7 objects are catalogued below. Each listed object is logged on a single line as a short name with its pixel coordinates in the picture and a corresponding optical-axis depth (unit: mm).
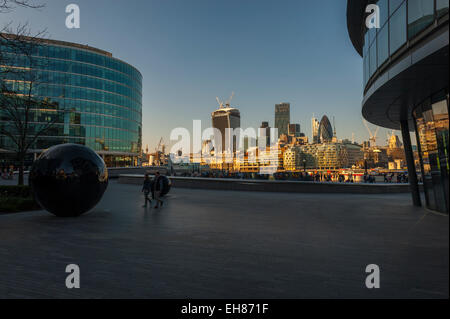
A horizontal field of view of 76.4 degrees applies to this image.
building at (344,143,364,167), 195075
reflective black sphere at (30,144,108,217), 9922
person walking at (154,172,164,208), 14227
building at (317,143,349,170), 185625
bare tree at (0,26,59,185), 10633
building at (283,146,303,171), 191350
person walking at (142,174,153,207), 14815
